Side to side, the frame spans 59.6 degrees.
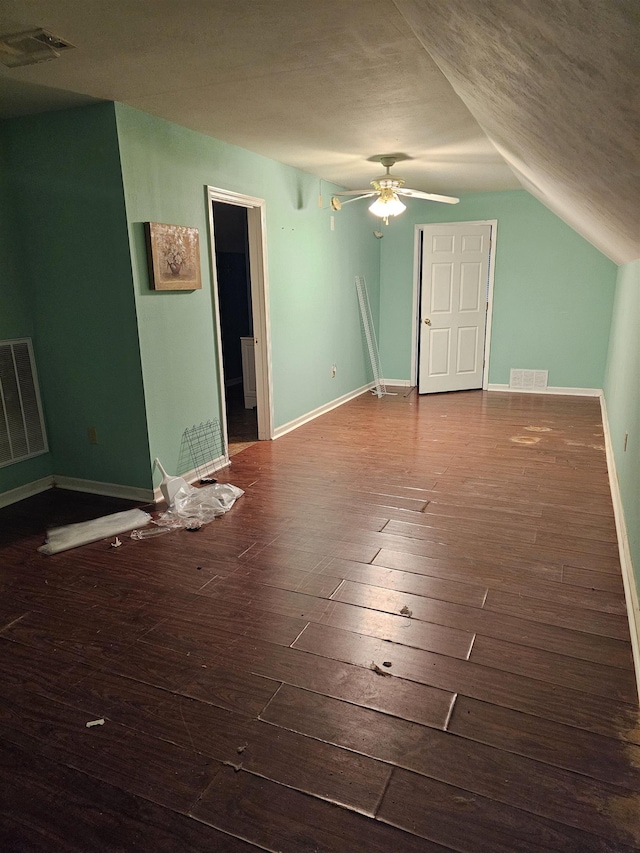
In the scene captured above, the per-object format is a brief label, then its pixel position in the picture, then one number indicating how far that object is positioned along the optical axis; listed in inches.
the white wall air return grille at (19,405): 141.0
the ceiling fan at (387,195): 188.5
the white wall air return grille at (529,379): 266.8
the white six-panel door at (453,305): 261.9
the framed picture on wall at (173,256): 133.4
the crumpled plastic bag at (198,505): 132.4
